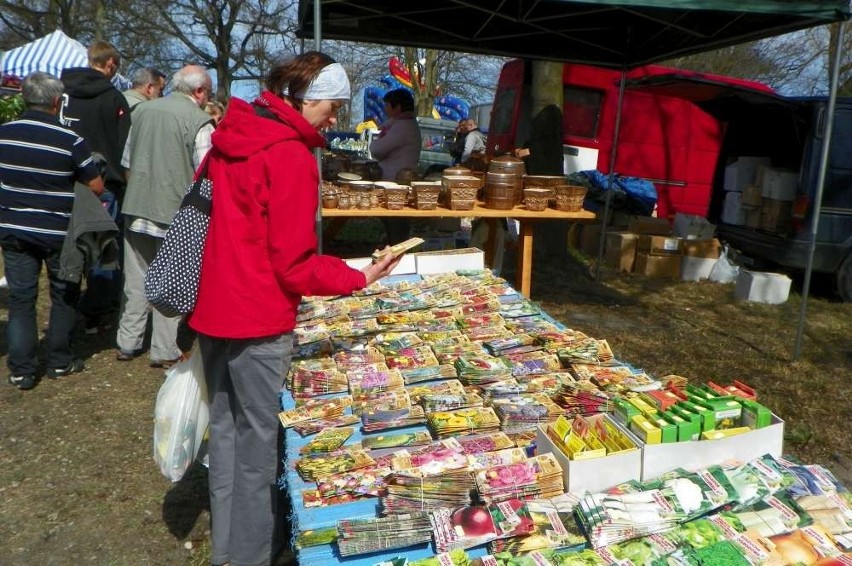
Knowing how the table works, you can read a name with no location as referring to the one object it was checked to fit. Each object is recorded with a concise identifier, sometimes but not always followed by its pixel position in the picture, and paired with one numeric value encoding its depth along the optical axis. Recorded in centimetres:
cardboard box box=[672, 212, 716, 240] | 779
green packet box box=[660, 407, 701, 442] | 204
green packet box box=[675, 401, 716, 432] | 210
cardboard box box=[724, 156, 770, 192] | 752
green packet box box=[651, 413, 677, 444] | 201
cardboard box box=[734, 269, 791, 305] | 644
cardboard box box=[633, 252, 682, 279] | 741
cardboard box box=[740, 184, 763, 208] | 710
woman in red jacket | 186
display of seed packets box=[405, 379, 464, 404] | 267
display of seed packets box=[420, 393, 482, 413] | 253
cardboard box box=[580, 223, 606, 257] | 859
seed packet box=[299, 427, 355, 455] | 226
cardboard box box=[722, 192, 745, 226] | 755
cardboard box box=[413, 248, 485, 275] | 450
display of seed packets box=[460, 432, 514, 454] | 222
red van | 952
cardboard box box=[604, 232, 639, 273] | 768
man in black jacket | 459
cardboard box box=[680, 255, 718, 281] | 729
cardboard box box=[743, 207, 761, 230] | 716
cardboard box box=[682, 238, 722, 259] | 736
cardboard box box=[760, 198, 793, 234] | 661
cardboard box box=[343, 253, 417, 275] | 448
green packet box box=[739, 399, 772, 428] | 212
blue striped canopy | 994
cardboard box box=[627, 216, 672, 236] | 800
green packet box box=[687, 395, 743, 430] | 215
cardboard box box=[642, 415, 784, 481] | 199
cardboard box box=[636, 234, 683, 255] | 741
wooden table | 484
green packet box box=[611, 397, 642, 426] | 217
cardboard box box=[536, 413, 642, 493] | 196
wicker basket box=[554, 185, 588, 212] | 504
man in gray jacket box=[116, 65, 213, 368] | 397
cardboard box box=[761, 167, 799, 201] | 661
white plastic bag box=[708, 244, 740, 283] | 728
